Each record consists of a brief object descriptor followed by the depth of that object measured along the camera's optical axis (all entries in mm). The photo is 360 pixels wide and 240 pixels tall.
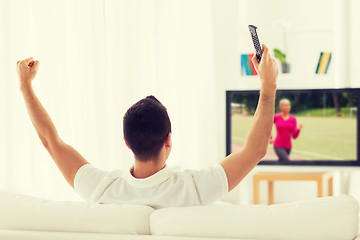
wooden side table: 4355
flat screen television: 4398
